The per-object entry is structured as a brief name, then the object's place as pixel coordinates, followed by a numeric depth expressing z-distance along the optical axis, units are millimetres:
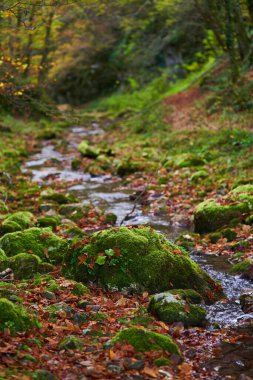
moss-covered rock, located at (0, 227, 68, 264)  8344
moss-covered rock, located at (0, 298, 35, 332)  5555
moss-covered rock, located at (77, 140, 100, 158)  21891
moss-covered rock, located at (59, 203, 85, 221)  12344
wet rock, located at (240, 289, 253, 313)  6970
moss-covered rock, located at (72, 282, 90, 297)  6977
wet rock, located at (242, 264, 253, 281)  8148
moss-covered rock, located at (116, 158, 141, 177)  18433
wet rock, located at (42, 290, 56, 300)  6739
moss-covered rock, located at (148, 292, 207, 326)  6496
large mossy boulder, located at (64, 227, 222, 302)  7375
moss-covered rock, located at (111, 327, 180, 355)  5496
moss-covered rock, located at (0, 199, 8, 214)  12203
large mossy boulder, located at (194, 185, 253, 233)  10984
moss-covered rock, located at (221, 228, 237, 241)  10242
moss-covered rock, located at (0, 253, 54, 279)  7551
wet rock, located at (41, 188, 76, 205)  14297
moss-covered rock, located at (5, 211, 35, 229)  10531
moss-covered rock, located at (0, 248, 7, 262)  7743
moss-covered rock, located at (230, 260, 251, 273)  8374
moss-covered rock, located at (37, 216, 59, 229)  10891
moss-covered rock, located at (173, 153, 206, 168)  17094
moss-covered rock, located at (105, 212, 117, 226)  12023
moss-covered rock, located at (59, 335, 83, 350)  5508
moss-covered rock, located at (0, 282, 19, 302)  6221
